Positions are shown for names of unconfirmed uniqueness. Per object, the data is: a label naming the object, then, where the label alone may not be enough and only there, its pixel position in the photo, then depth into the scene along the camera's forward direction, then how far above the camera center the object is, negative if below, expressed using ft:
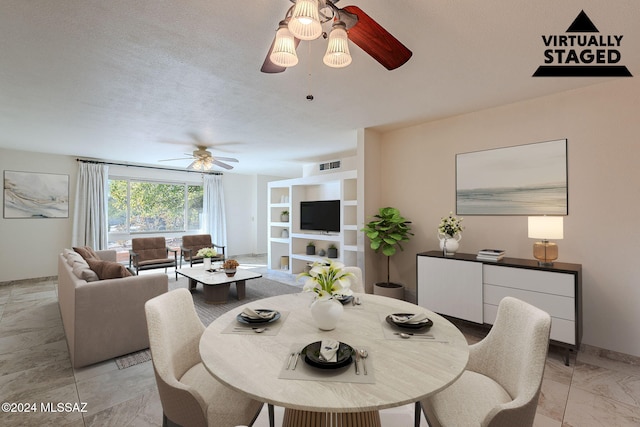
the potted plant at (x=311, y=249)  18.83 -2.18
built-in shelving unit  15.70 -0.41
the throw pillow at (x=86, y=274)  8.73 -1.77
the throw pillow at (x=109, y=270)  9.11 -1.73
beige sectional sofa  8.04 -2.75
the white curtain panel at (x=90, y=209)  19.17 +0.46
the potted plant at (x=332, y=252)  17.39 -2.19
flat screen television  17.24 +0.03
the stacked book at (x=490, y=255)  9.73 -1.35
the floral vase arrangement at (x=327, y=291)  4.64 -1.23
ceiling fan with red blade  3.94 +2.83
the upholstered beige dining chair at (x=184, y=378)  4.03 -2.54
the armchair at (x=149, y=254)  17.59 -2.51
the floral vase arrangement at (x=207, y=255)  16.12 -2.25
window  21.70 +0.72
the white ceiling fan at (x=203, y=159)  16.29 +3.23
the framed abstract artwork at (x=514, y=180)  9.70 +1.28
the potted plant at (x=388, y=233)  12.56 -0.78
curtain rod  19.67 +3.79
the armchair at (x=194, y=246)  19.86 -2.25
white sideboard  8.23 -2.36
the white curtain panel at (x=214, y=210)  25.49 +0.50
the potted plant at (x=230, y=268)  14.39 -2.61
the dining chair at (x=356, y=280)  7.36 -1.67
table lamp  8.62 -0.57
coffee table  13.76 -3.15
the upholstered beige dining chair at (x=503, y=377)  3.73 -2.50
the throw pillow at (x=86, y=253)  13.14 -1.72
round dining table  3.06 -1.90
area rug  8.73 -4.17
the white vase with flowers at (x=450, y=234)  11.12 -0.73
